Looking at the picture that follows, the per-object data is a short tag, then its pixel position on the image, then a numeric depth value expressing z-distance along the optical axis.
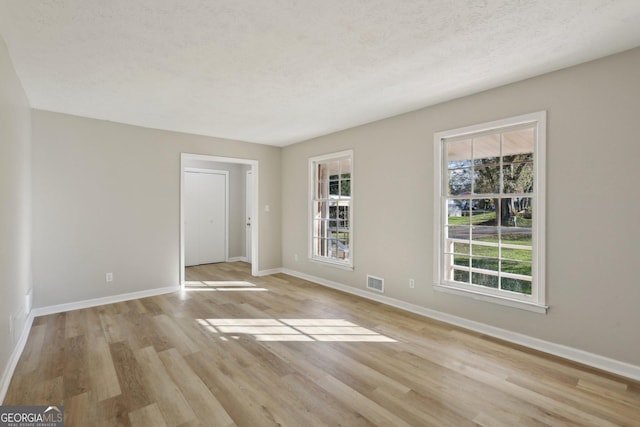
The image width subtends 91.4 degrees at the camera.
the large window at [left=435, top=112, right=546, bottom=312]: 2.96
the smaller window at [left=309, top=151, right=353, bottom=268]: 4.99
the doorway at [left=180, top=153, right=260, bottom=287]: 6.93
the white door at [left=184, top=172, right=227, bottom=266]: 6.94
